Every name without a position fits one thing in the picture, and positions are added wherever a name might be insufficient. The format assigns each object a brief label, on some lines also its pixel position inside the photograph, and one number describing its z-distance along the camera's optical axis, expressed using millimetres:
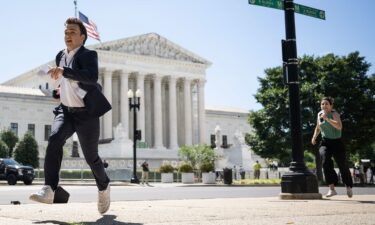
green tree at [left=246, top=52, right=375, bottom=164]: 38812
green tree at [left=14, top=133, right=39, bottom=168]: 52156
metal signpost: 10133
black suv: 32469
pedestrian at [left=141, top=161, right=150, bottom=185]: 34278
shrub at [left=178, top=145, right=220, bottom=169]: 46531
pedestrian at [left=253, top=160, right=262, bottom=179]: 47088
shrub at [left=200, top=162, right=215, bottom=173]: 39812
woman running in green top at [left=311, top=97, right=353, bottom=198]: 10328
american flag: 37691
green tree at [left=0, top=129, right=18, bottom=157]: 58750
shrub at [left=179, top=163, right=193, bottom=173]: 38622
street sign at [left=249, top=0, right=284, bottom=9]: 11172
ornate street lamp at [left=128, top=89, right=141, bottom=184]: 34728
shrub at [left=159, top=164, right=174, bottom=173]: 40344
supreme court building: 73938
